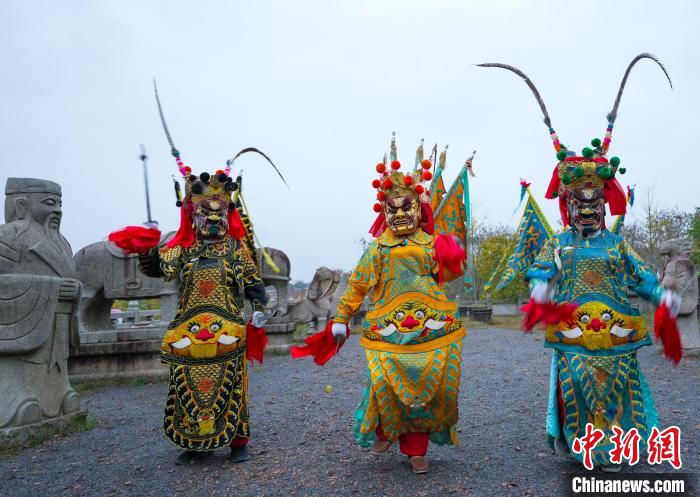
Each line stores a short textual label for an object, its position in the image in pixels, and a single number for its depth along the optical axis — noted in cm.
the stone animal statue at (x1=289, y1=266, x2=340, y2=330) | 1410
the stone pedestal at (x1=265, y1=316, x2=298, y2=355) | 1077
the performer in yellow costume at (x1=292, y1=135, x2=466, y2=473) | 360
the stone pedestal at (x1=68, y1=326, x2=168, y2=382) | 785
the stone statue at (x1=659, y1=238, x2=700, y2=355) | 823
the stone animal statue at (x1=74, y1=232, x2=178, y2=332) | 830
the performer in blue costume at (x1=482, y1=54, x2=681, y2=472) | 345
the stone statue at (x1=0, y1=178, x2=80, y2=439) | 464
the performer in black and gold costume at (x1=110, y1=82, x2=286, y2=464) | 399
